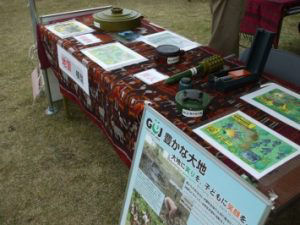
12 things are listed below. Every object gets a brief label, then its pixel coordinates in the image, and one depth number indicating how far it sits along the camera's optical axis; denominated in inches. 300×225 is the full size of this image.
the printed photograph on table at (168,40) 63.6
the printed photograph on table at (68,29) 69.3
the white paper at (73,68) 58.4
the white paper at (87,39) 64.8
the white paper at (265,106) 41.1
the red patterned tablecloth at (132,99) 41.6
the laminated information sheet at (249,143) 34.3
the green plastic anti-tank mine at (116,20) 67.6
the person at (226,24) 78.7
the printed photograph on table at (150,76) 50.8
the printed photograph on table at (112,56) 55.6
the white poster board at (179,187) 27.5
